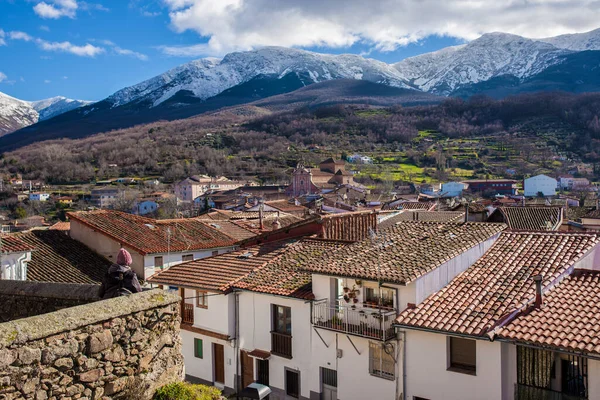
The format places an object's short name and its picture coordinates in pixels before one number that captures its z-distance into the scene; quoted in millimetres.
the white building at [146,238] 21359
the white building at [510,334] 10648
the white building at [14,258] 17516
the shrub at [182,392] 5195
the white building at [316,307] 13133
